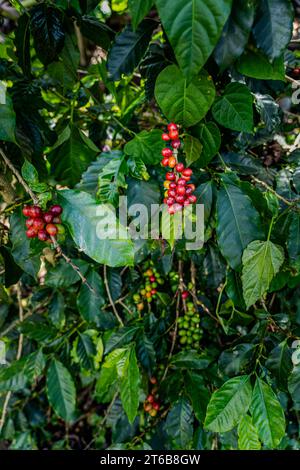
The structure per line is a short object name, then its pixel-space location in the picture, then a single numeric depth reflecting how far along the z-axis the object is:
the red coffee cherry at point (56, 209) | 0.74
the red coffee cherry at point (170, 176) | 0.76
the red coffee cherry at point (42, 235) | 0.72
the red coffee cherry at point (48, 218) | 0.73
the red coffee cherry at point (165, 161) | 0.78
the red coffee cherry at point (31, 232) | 0.73
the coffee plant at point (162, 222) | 0.70
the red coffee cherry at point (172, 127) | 0.75
